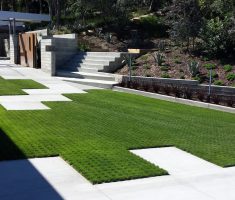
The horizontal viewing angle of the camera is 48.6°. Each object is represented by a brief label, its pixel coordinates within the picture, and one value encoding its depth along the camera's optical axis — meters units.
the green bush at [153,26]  17.59
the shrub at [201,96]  9.04
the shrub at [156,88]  9.89
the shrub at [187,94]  9.22
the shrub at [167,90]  9.63
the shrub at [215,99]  8.71
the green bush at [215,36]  11.53
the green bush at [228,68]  10.62
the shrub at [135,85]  10.31
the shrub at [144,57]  12.43
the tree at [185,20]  12.07
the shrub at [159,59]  11.63
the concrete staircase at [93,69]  11.16
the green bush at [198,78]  10.37
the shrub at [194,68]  10.63
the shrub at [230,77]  10.10
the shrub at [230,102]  8.44
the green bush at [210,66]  10.92
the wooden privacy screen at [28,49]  14.32
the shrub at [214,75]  10.46
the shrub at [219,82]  9.96
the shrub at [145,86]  10.09
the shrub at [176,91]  9.42
